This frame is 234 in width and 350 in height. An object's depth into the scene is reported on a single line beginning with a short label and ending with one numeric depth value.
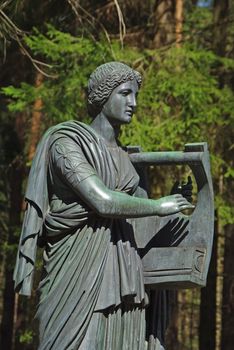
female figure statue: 5.29
